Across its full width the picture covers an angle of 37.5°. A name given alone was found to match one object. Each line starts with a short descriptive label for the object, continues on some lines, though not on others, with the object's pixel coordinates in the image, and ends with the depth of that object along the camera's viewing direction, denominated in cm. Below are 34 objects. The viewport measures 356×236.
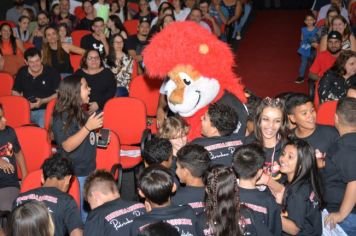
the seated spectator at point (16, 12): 922
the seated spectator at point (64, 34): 742
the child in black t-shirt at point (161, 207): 289
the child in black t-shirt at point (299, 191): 319
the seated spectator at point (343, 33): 685
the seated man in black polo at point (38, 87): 595
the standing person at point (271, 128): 374
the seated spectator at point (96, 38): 716
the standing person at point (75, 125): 405
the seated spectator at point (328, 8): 830
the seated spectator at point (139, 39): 746
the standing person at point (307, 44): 796
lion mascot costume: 432
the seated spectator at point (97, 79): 570
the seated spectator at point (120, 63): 647
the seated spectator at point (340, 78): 531
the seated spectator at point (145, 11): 894
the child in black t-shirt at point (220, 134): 365
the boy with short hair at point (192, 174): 319
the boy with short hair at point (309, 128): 382
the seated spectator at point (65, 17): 873
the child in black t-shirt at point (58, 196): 329
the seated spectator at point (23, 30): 821
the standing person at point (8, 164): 422
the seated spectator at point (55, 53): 680
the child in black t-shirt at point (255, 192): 299
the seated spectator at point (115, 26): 772
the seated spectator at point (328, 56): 628
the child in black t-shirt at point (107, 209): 312
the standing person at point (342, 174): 342
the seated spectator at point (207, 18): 859
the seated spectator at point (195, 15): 779
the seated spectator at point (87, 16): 845
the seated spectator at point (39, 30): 784
